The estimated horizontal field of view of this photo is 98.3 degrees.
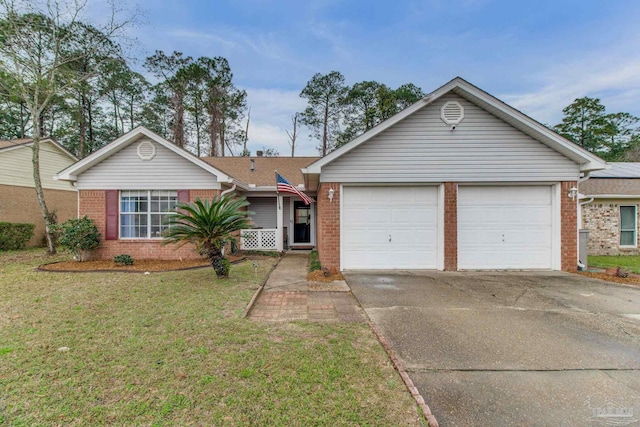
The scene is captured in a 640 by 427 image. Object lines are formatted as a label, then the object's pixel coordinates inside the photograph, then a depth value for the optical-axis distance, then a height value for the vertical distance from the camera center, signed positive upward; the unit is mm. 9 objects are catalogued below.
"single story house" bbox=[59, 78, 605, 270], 8031 +687
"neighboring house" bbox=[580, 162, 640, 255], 11352 -320
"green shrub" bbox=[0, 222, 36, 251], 11867 -853
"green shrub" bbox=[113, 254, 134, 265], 8803 -1418
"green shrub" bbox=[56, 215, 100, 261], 8906 -676
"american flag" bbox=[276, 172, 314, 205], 8406 +828
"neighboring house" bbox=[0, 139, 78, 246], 13016 +1552
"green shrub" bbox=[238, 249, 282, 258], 11264 -1586
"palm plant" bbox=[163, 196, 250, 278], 6512 -302
